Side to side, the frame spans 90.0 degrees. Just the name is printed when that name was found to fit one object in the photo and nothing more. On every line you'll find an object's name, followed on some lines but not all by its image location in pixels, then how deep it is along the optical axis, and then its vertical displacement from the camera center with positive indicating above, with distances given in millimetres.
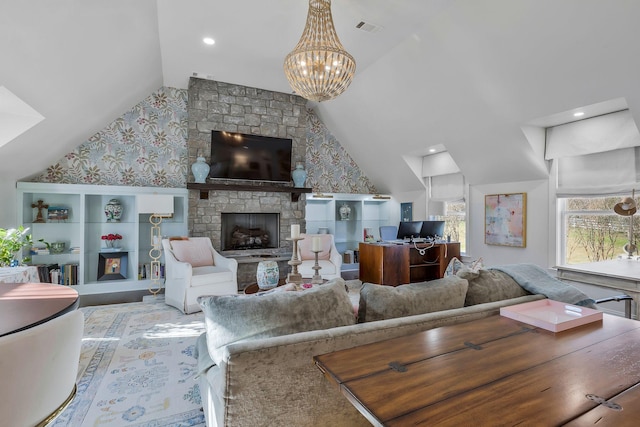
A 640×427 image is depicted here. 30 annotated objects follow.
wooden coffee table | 713 -443
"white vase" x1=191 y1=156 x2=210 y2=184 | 4820 +667
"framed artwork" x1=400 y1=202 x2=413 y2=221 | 6387 +81
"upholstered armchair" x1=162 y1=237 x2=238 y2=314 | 3717 -721
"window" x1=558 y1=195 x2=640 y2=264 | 3654 -162
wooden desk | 4590 -697
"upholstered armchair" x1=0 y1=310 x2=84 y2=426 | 925 -507
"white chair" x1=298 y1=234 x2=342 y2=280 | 4559 -663
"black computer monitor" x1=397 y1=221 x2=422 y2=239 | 4840 -218
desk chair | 5293 -301
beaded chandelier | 2693 +1331
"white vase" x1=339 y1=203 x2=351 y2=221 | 6281 +54
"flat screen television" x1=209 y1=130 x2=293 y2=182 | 5043 +940
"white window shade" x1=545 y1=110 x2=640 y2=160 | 3336 +910
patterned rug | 1876 -1173
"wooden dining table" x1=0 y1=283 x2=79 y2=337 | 1307 -442
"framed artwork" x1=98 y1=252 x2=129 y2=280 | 4574 -748
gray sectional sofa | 1129 -477
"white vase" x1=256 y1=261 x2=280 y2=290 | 2730 -515
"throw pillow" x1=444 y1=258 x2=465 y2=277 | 2060 -338
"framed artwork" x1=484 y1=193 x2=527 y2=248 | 4391 -55
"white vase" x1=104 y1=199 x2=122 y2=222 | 4594 +38
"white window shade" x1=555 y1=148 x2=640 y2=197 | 3426 +496
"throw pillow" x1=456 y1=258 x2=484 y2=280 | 1798 -318
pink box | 1260 -427
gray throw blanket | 1770 -403
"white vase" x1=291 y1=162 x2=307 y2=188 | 5512 +668
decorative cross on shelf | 4309 +85
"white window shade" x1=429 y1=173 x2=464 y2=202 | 5393 +491
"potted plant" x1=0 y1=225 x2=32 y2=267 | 2559 -251
